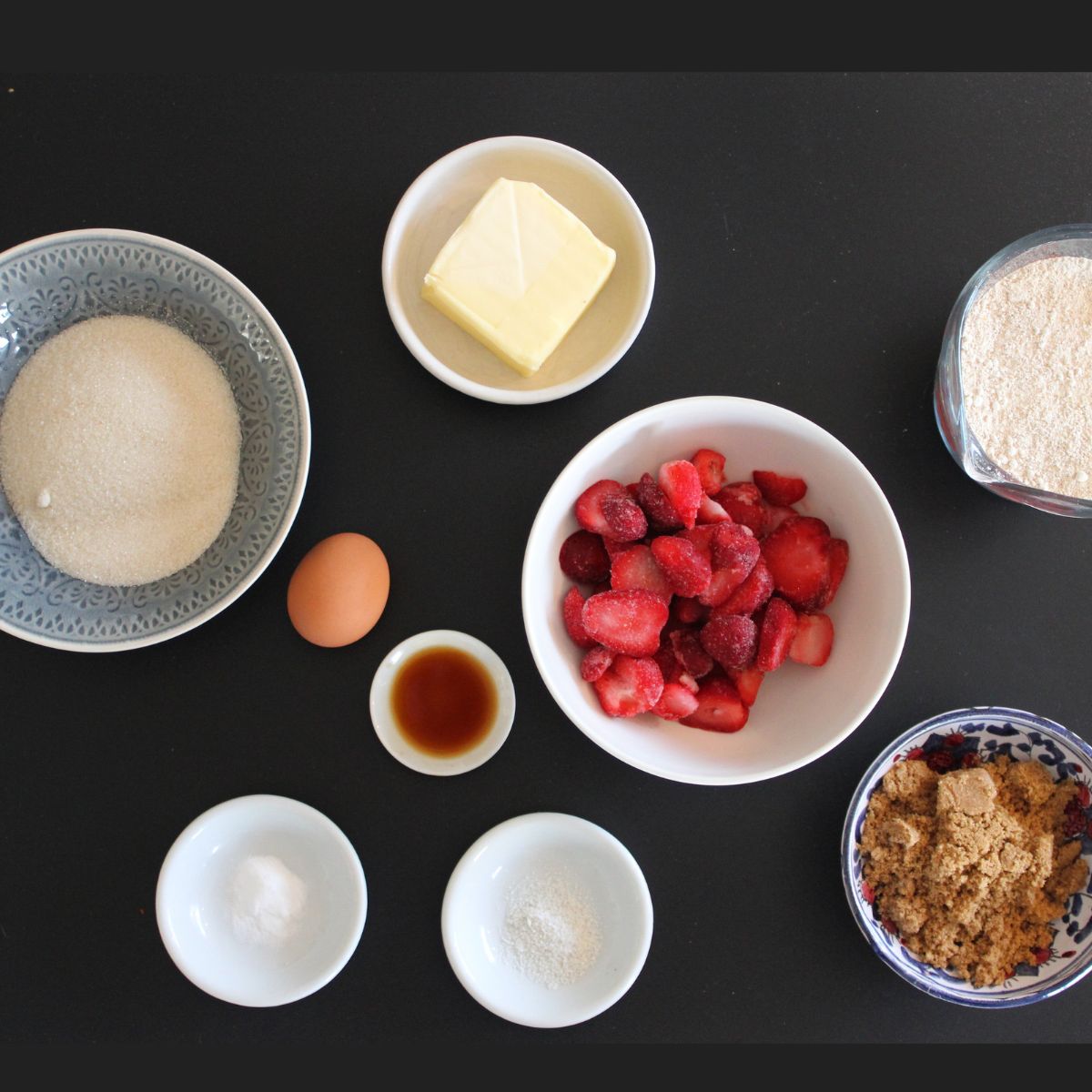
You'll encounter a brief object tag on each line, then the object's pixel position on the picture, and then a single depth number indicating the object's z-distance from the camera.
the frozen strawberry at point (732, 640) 0.69
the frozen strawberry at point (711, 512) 0.71
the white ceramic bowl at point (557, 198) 0.74
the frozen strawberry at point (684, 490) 0.69
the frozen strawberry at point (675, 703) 0.70
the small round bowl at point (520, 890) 0.74
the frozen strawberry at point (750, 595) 0.70
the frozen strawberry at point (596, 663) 0.69
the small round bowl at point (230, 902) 0.73
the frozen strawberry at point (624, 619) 0.69
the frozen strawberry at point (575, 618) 0.71
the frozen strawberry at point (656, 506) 0.70
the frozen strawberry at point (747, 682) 0.71
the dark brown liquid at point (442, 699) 0.75
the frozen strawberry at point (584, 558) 0.71
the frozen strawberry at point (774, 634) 0.70
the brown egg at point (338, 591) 0.73
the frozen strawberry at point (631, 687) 0.69
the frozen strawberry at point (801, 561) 0.70
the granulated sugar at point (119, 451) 0.71
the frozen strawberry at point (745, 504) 0.72
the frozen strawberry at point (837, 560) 0.71
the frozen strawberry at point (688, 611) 0.71
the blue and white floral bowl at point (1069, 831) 0.73
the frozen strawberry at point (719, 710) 0.71
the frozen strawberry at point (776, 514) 0.73
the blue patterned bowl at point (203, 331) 0.72
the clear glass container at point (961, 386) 0.72
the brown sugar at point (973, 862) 0.72
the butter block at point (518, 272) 0.73
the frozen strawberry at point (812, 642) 0.71
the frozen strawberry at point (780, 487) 0.72
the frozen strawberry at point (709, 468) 0.72
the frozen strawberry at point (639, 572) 0.70
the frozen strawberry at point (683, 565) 0.69
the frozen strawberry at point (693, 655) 0.71
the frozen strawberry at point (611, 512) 0.69
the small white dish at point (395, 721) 0.75
